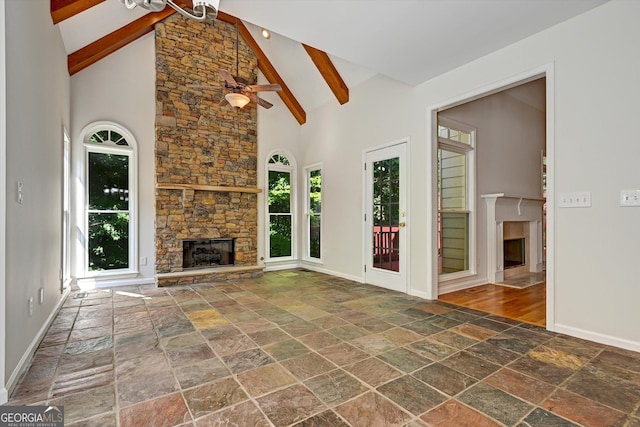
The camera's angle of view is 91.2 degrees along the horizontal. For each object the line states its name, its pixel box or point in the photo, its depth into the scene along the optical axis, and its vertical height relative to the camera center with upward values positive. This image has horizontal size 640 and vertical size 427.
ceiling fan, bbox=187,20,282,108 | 3.76 +1.50
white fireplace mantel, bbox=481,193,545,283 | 4.94 -0.07
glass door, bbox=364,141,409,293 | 4.40 -0.08
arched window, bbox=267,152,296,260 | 6.45 +0.14
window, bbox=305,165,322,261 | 6.23 +0.00
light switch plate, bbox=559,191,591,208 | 2.66 +0.11
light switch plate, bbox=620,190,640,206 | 2.39 +0.12
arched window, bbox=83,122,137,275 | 4.83 +0.19
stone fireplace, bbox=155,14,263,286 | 5.14 +0.87
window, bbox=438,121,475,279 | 4.72 +0.14
